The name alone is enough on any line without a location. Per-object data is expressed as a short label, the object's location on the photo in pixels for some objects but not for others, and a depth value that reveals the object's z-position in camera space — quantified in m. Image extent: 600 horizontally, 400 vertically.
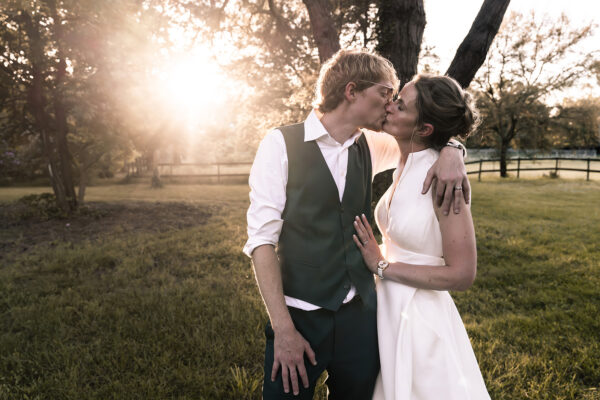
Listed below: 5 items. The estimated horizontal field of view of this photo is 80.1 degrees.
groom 1.67
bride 1.69
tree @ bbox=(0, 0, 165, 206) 8.05
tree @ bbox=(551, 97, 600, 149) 24.42
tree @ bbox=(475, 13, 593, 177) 23.91
